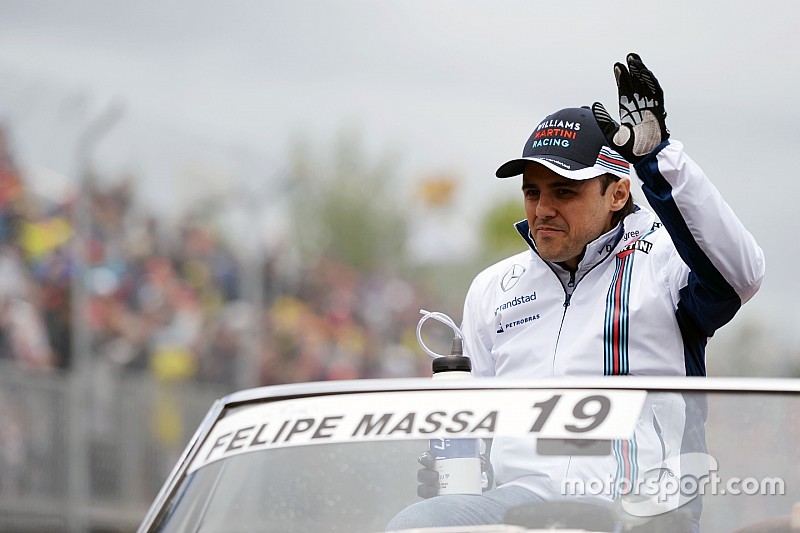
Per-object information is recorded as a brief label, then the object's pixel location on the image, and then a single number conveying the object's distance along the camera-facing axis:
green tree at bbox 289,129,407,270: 73.69
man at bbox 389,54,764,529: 7.20
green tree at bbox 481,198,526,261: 96.00
